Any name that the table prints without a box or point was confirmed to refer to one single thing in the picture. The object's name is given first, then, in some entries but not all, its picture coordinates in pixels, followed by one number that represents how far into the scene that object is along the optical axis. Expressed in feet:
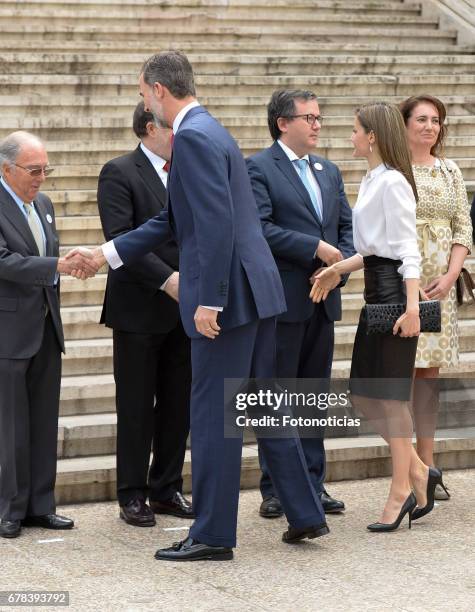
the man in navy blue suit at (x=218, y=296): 16.76
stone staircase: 22.71
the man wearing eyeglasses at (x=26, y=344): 18.49
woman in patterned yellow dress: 20.75
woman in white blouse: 18.39
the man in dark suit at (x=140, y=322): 19.47
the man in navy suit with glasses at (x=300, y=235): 19.77
